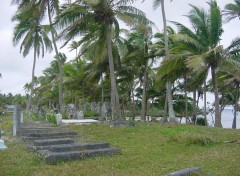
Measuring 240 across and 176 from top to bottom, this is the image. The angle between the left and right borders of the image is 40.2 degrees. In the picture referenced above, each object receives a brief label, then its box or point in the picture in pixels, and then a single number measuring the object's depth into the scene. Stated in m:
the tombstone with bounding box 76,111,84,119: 23.07
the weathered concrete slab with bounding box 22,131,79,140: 11.52
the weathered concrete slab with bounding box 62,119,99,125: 17.67
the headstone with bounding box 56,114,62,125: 17.02
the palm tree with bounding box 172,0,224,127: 17.39
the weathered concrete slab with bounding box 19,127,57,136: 12.27
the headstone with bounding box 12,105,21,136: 13.29
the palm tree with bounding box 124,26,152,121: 24.64
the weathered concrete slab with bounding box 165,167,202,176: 5.92
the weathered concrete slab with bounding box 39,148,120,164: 8.14
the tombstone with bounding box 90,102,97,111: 32.31
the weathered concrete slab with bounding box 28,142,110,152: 8.98
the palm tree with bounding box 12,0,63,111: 22.86
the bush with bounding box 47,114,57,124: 17.39
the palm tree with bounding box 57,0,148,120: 16.27
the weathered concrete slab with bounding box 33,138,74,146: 9.97
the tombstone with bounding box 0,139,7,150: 9.70
